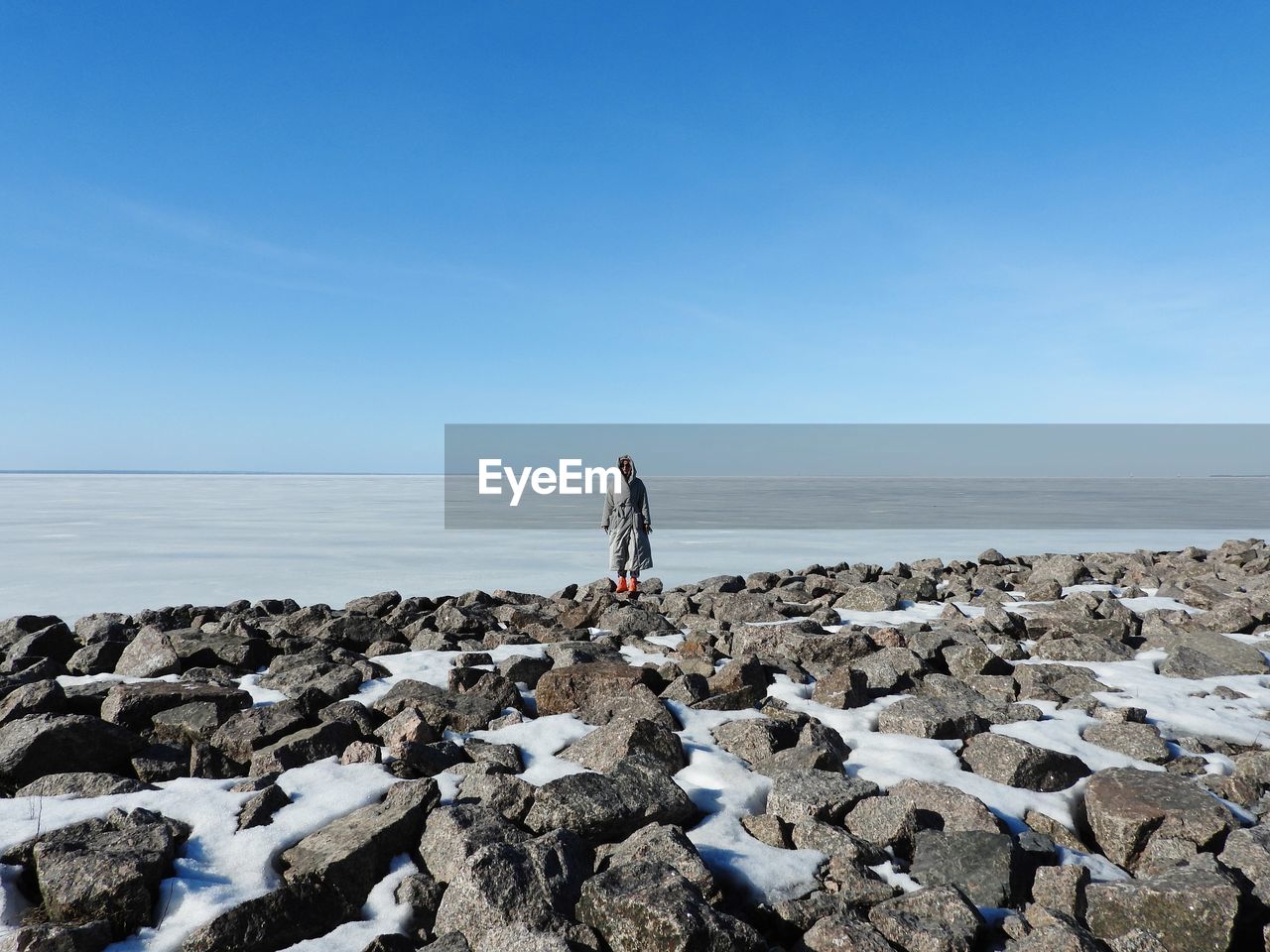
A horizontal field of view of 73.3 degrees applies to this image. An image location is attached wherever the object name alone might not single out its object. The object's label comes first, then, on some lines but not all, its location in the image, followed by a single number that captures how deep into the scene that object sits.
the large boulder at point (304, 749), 3.98
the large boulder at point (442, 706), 4.68
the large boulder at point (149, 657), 5.77
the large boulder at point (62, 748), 3.86
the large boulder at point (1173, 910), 2.82
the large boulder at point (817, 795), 3.54
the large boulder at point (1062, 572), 9.97
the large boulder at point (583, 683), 4.95
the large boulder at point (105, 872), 2.78
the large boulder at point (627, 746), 4.03
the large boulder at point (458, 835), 3.10
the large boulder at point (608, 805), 3.36
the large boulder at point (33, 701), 4.59
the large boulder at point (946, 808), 3.51
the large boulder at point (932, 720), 4.58
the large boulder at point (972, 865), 3.09
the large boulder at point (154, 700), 4.60
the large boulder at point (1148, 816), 3.46
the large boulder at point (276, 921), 2.71
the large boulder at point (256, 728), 4.21
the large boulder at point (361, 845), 3.04
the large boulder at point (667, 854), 2.97
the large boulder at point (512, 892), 2.78
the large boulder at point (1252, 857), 3.14
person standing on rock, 10.16
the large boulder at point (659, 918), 2.61
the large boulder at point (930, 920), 2.72
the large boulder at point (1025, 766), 4.02
